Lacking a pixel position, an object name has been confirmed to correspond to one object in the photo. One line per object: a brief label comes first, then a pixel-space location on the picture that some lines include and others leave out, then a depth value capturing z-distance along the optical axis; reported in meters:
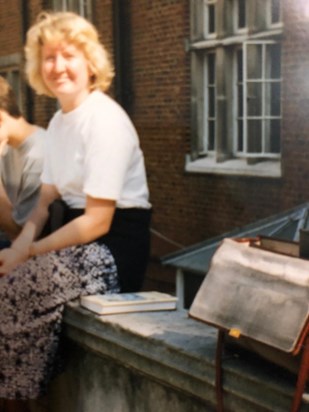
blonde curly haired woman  3.63
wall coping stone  2.56
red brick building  10.46
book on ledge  3.54
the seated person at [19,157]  4.61
